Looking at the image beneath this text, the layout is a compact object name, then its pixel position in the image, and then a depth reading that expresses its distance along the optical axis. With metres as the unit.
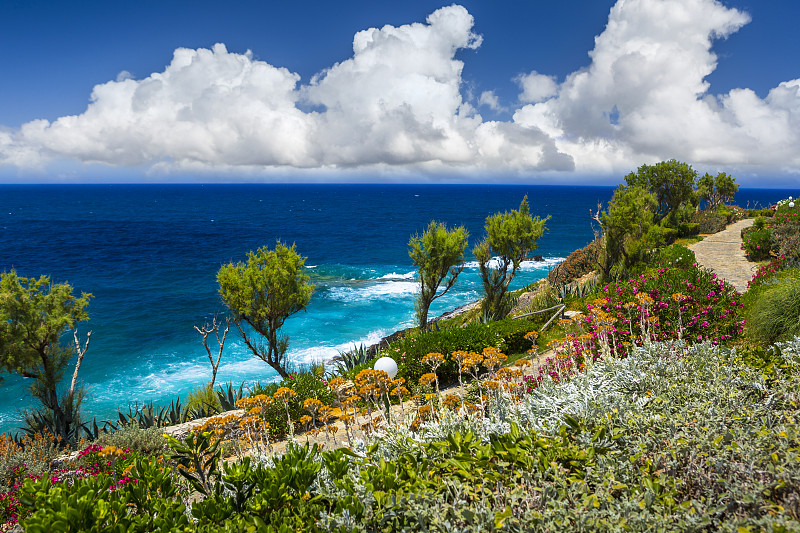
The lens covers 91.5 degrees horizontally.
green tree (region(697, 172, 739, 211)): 42.84
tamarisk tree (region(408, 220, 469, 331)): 18.09
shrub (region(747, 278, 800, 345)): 6.81
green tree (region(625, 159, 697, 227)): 33.47
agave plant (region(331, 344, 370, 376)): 14.25
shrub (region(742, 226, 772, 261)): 20.02
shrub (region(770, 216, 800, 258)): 17.34
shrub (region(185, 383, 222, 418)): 11.92
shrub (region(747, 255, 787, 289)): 12.65
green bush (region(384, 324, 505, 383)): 10.52
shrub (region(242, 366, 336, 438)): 8.82
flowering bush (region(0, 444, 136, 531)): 5.16
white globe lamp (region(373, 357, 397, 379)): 9.38
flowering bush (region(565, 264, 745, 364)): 6.75
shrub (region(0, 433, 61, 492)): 7.10
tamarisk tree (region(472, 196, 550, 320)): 18.17
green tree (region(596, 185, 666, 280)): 18.02
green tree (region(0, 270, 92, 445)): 11.89
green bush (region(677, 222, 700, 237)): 33.66
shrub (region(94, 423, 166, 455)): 8.16
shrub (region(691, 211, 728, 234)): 34.50
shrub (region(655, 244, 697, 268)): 14.90
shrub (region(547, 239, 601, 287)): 27.16
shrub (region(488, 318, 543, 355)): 11.54
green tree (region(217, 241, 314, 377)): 14.27
